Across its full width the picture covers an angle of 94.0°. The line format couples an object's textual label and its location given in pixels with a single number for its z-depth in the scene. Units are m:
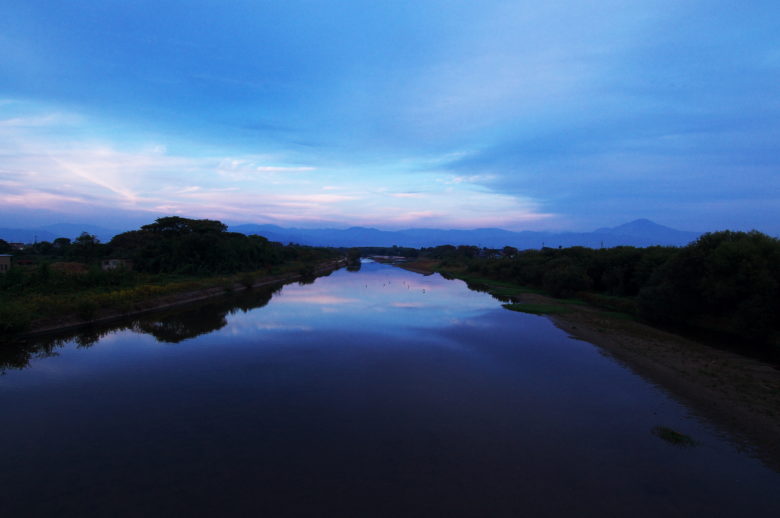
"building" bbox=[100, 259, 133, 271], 37.77
